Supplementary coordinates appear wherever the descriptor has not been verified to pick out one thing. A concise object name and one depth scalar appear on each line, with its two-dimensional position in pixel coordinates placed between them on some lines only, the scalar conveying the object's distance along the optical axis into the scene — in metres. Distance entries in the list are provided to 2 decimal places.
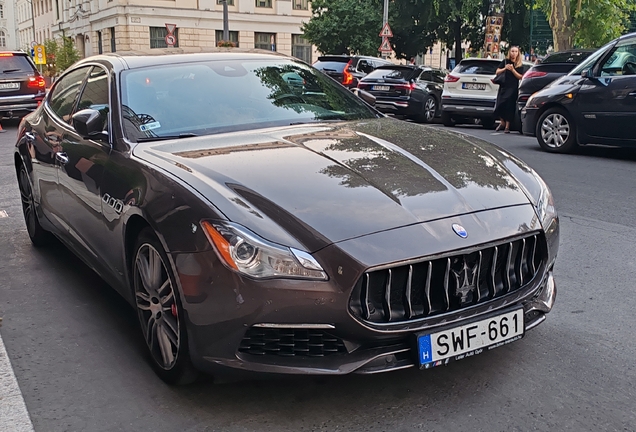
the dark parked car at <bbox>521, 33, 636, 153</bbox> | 9.54
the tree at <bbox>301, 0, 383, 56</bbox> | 36.59
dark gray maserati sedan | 2.75
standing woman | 14.35
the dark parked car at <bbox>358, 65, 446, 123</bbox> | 17.88
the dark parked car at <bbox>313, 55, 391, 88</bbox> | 20.12
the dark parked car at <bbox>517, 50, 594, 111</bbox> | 13.38
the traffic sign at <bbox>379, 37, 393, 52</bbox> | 27.09
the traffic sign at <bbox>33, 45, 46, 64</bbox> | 40.81
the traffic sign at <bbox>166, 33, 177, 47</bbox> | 27.64
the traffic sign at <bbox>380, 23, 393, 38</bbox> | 26.44
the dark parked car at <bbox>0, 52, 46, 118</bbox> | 16.55
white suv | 15.83
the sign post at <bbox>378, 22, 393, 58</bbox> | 26.49
